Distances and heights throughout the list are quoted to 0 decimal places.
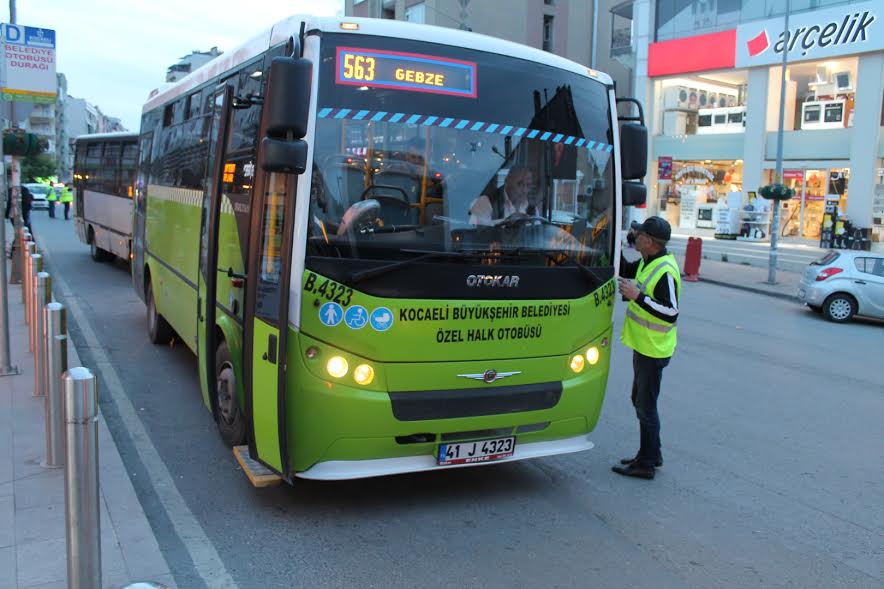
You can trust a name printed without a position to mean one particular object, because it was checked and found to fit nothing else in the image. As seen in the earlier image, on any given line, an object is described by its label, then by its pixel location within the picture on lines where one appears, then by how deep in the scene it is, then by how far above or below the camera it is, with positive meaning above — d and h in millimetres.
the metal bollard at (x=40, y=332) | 6957 -1183
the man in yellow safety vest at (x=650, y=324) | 5652 -746
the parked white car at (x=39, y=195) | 48375 +149
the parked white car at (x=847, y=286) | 14969 -1111
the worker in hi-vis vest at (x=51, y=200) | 39906 -104
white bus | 16625 +214
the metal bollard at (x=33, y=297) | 8477 -1141
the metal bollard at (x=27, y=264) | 10273 -912
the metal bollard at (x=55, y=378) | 5477 -1268
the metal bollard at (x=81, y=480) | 3303 -1196
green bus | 4566 -213
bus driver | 4941 +90
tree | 73994 +2846
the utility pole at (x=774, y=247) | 20594 -562
